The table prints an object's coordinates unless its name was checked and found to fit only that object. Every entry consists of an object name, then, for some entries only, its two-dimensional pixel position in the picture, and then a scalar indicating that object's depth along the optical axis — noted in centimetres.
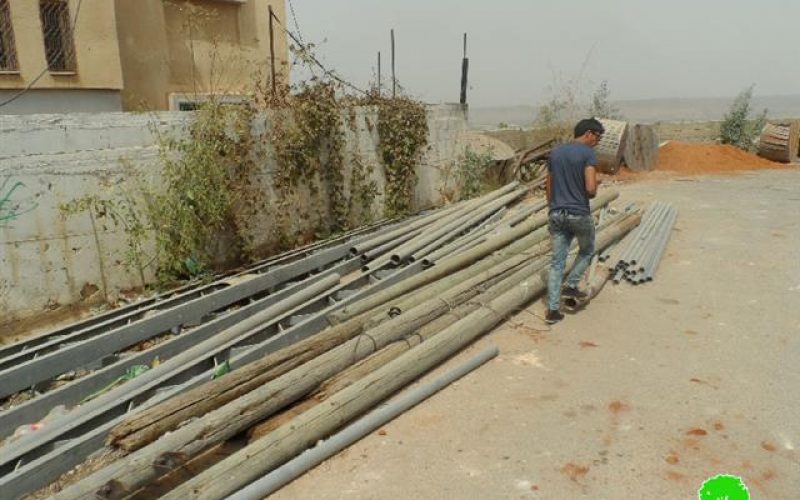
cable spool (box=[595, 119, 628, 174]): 1282
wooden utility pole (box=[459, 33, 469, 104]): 1068
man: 475
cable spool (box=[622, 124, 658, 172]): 1336
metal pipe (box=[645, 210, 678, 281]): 609
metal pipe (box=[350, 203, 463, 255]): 699
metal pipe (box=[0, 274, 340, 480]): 341
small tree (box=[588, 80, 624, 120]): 1730
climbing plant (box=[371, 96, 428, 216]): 897
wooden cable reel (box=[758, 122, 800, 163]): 1539
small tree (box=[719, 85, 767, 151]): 1848
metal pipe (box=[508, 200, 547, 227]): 802
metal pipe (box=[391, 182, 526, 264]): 662
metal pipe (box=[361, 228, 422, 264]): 683
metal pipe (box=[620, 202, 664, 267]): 621
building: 884
